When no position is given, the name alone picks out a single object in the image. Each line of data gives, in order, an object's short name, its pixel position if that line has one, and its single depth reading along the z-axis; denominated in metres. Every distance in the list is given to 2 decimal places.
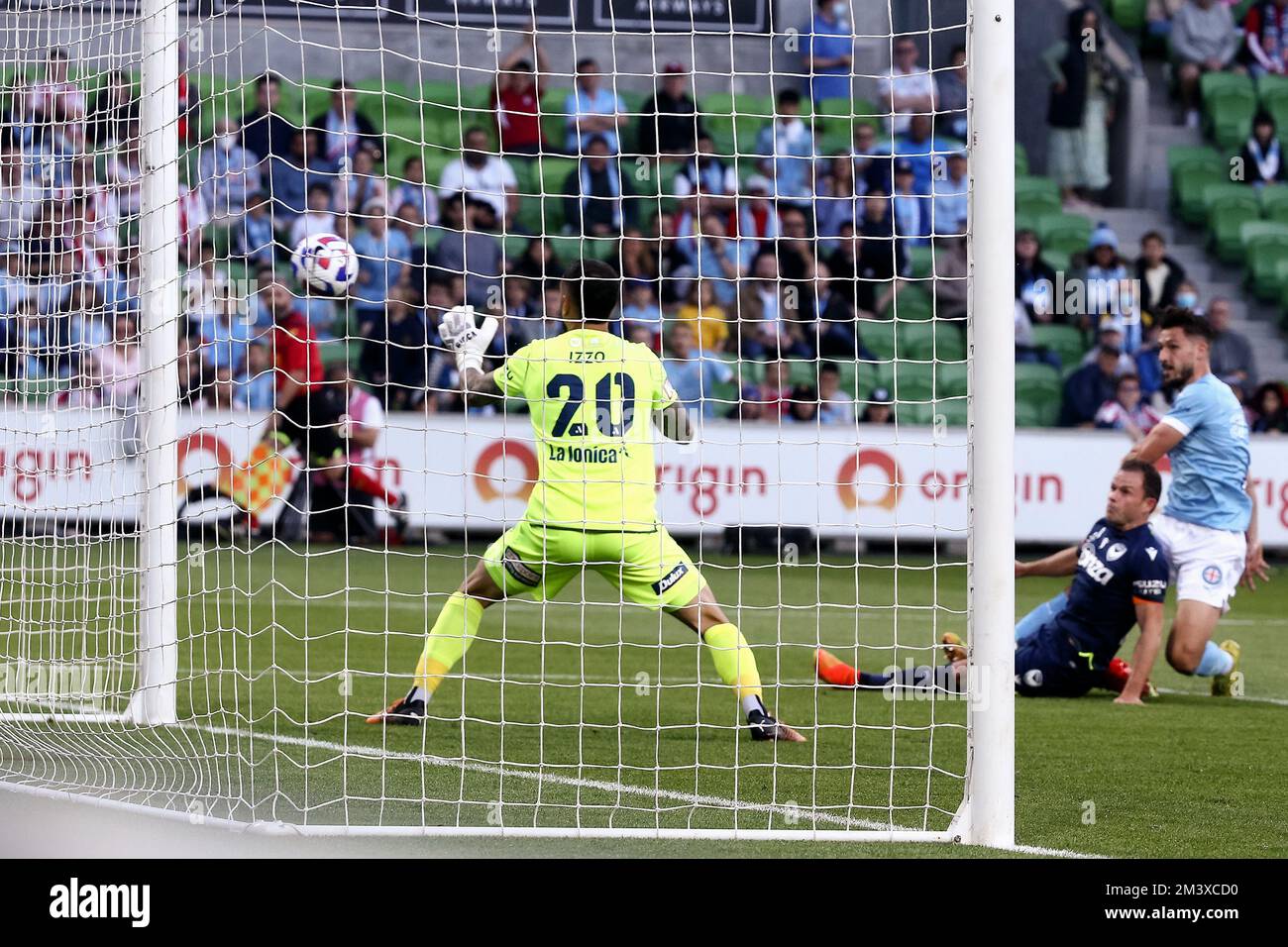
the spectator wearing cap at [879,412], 16.39
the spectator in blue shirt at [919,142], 18.70
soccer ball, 6.27
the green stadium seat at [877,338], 17.62
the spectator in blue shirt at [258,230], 15.23
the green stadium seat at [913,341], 18.20
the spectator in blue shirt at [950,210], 17.80
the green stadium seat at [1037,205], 19.69
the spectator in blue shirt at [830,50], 18.97
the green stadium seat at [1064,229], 19.42
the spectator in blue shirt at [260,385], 14.57
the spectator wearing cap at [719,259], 16.47
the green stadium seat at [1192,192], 20.44
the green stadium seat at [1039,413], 17.81
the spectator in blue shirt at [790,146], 18.17
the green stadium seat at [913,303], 18.06
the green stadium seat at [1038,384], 17.89
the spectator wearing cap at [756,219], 16.70
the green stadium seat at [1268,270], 19.84
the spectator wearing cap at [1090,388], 17.55
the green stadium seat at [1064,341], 18.44
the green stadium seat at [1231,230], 20.09
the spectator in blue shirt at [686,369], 15.99
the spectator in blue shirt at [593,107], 16.67
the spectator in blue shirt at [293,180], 15.26
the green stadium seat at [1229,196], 20.17
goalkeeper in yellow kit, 6.88
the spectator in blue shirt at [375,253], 15.10
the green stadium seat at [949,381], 17.08
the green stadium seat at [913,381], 17.47
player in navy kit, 8.55
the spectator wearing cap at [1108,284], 18.56
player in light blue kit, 8.70
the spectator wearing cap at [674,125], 15.24
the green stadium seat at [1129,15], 21.62
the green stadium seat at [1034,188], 19.84
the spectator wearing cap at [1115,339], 17.72
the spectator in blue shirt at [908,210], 16.92
